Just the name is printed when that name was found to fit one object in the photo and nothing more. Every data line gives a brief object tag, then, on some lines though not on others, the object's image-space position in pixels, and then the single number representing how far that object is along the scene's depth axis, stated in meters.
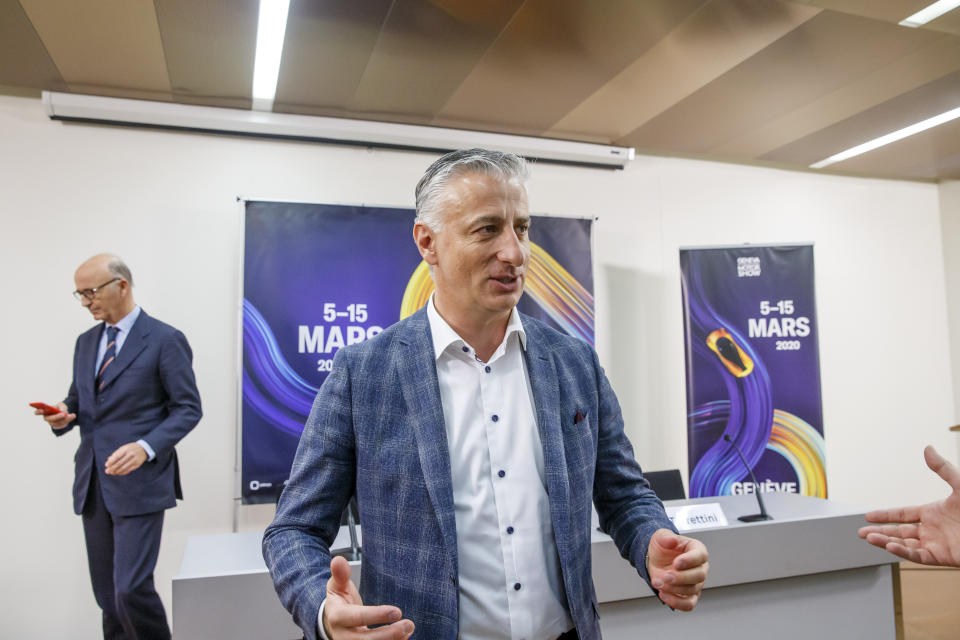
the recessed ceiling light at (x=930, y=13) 2.91
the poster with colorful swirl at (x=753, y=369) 4.18
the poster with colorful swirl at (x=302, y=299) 3.48
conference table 1.76
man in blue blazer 1.08
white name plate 2.22
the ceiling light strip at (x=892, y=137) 4.36
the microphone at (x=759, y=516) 2.36
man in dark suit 2.77
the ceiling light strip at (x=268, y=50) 2.83
